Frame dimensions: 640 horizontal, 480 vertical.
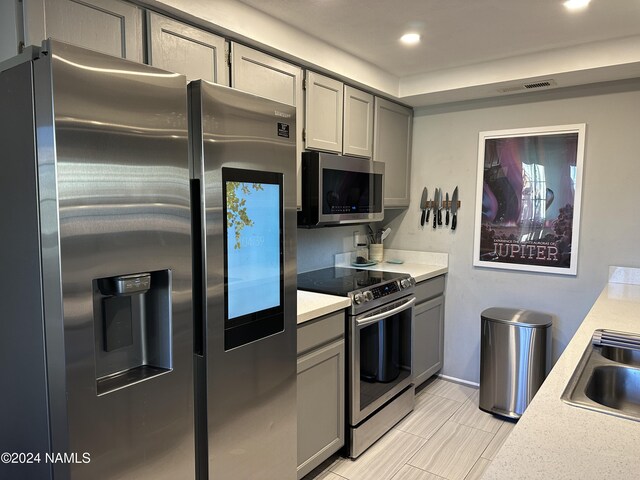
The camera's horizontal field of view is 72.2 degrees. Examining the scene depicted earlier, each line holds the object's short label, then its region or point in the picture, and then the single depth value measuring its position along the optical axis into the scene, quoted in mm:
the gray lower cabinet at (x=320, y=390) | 2107
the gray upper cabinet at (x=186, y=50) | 1720
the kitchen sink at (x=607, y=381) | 1379
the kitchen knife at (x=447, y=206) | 3521
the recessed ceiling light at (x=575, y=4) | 1974
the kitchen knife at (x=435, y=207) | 3564
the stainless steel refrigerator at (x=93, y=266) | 1099
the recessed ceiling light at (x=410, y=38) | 2401
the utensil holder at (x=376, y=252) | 3701
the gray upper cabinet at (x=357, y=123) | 2859
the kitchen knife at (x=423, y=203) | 3631
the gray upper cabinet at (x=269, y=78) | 2090
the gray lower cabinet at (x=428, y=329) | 3188
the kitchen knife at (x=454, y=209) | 3465
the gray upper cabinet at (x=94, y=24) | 1396
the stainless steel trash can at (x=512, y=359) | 2898
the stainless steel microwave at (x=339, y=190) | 2543
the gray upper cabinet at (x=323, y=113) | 2543
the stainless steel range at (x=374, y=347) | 2426
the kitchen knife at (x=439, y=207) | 3553
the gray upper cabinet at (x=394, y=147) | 3227
